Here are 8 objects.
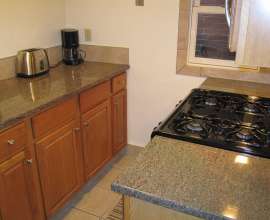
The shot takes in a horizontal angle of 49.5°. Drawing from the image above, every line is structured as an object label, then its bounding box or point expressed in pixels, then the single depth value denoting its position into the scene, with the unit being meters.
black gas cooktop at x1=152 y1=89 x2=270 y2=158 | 1.24
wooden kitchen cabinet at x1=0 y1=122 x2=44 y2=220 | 1.51
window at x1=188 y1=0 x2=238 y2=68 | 2.31
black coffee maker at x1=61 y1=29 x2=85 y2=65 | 2.53
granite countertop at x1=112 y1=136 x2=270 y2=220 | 0.88
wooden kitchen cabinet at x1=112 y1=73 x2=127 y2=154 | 2.52
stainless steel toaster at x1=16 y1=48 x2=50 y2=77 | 2.16
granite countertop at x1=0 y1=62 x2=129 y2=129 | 1.59
